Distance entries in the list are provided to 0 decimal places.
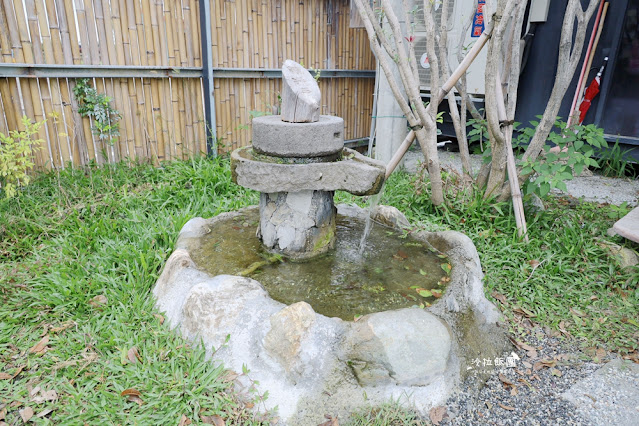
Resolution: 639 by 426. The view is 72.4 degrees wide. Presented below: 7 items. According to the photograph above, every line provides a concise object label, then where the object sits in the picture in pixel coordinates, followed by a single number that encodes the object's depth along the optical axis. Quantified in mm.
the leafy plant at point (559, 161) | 3480
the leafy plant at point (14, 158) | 3627
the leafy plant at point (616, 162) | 5738
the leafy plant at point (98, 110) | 4434
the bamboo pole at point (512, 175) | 3645
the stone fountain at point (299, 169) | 2666
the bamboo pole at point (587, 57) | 5266
